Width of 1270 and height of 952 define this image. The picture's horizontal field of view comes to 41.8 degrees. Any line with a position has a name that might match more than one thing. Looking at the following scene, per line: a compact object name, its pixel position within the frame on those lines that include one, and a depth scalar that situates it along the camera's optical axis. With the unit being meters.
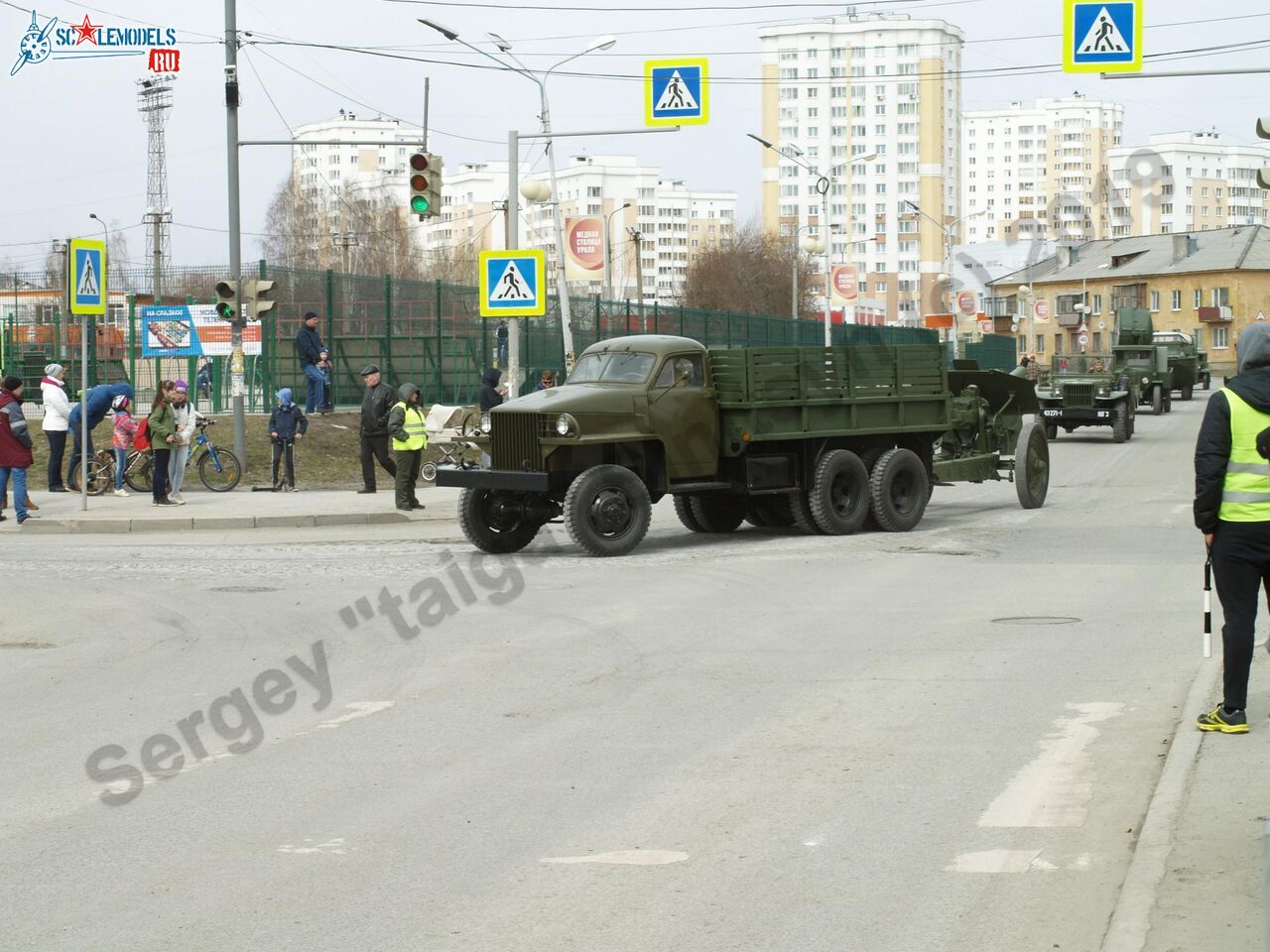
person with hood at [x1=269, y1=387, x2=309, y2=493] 24.06
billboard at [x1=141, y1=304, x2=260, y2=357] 30.11
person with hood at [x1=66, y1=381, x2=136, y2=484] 24.28
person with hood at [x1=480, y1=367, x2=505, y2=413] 26.94
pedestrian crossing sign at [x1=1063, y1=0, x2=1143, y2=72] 19.25
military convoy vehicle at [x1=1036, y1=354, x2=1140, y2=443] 38.16
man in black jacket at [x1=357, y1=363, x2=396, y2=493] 22.86
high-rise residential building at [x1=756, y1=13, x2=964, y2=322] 157.25
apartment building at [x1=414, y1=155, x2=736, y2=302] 178.50
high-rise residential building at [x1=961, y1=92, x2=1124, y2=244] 150.12
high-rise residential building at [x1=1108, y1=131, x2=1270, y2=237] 181.38
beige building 111.25
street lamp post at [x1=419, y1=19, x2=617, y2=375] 29.48
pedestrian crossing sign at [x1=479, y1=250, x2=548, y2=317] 24.38
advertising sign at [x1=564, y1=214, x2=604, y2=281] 55.47
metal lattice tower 83.44
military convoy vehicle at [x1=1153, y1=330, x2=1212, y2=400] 60.24
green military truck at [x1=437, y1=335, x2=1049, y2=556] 16.56
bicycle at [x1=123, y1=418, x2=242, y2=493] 24.62
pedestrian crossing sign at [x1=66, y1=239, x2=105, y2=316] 21.11
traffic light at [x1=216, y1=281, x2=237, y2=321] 24.58
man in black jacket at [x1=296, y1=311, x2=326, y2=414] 29.00
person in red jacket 20.50
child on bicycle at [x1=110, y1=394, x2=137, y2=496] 23.75
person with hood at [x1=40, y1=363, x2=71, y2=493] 23.72
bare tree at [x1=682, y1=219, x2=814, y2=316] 88.88
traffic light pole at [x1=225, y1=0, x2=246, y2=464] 25.05
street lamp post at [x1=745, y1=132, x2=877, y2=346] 43.28
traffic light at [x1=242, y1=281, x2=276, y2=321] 24.61
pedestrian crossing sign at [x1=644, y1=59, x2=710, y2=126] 24.03
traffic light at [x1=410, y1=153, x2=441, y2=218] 24.41
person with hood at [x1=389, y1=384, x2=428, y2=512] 21.25
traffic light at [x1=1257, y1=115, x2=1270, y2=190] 15.21
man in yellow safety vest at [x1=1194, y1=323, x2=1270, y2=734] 7.52
